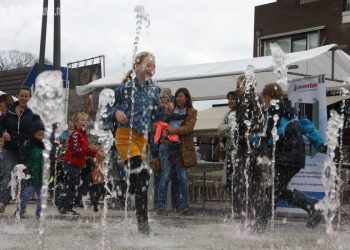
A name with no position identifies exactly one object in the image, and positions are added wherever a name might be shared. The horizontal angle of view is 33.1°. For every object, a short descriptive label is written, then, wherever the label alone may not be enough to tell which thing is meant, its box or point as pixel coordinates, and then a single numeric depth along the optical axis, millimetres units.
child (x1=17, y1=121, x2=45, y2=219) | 7137
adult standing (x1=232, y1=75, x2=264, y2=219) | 6254
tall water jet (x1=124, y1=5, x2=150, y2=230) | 5105
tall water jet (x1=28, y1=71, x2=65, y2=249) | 3279
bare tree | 40656
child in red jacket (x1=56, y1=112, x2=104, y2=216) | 8008
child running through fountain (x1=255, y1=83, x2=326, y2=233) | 5953
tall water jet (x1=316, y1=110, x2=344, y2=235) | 6348
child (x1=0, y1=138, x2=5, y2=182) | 7391
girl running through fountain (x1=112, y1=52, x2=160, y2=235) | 5105
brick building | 23931
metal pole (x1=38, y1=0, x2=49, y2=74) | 16702
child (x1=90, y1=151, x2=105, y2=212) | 8805
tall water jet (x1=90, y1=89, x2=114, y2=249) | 5229
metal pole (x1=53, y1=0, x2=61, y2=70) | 14422
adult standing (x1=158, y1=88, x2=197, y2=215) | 8055
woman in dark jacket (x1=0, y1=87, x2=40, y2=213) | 7399
